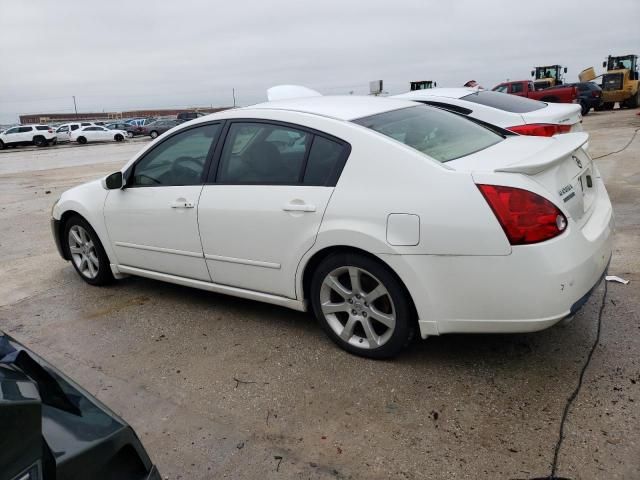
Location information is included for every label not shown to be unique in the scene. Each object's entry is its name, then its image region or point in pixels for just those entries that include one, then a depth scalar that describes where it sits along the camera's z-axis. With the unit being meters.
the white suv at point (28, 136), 38.22
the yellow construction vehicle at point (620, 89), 32.09
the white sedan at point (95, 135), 41.31
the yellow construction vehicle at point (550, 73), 40.19
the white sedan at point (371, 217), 2.81
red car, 27.97
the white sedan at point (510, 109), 6.61
